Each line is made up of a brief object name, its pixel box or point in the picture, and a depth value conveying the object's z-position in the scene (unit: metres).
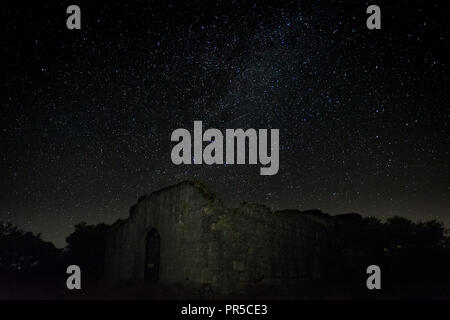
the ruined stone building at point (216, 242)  11.60
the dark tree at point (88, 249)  23.61
